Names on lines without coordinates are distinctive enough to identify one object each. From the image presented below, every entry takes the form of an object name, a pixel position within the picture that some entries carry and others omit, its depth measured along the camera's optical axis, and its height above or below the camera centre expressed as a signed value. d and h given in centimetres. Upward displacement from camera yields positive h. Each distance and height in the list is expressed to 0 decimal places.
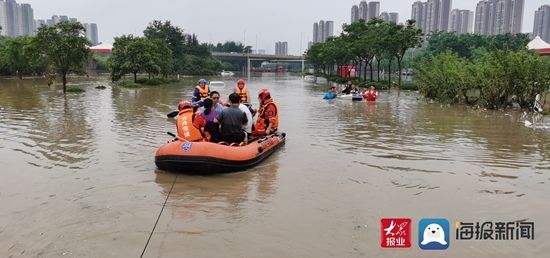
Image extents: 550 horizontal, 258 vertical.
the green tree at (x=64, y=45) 2812 +149
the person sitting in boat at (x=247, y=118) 961 -102
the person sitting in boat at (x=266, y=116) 1078 -109
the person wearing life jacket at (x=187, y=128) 847 -109
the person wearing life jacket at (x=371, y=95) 2458 -120
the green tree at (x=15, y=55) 4509 +126
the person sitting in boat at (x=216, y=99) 911 -59
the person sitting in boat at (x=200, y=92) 1447 -70
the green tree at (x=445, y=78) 2250 -22
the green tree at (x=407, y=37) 3525 +285
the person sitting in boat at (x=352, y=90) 2577 -104
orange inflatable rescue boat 790 -154
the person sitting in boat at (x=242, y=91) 1252 -57
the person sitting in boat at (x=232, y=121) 870 -97
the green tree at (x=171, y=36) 6658 +512
